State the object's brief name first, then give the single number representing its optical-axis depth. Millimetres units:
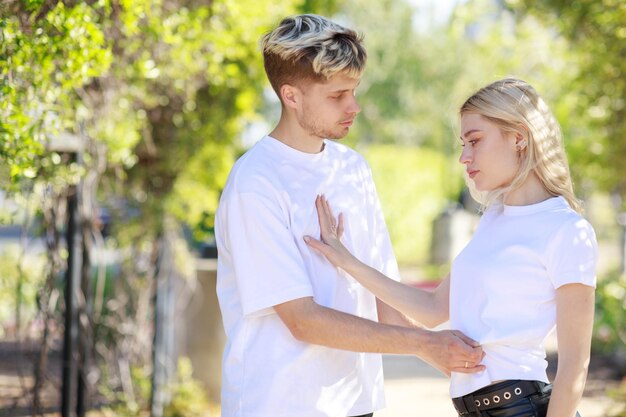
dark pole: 5332
